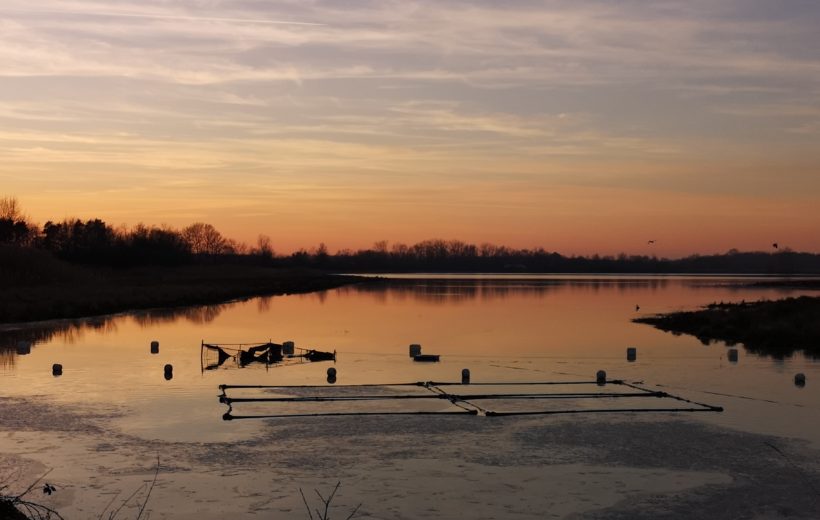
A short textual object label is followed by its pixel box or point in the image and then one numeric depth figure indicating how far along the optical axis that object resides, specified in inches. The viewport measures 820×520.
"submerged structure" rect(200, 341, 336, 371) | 1389.0
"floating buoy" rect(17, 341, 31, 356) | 1396.4
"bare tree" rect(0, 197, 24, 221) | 5265.8
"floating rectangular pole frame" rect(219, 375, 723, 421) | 948.0
